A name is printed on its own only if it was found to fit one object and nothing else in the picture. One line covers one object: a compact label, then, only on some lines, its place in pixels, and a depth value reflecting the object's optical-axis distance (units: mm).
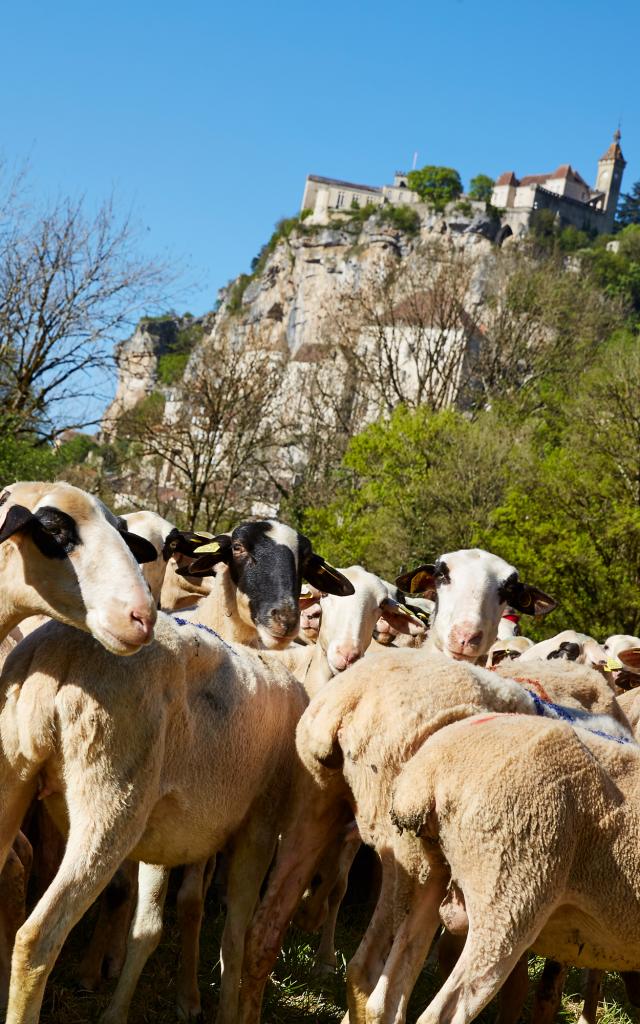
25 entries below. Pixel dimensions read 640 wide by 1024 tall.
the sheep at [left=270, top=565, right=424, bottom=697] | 8164
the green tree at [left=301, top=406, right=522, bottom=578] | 35719
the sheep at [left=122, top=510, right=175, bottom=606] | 9258
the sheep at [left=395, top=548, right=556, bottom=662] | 7766
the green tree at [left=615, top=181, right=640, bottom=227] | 169375
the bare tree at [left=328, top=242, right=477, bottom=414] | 45281
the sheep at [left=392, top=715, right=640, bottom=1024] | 4355
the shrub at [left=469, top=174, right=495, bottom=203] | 146638
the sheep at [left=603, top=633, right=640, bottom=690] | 10305
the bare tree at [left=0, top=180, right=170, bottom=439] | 23828
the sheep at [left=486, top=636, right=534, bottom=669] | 12102
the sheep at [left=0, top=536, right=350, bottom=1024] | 4496
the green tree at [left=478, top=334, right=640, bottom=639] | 30297
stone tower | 162225
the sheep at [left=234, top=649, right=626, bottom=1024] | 5031
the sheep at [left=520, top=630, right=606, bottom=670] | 11617
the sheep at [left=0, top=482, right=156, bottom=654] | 4414
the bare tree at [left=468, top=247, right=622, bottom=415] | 46500
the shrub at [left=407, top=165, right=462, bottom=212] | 137750
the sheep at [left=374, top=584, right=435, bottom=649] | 10472
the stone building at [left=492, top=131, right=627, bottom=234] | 143750
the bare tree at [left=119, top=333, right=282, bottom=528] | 35375
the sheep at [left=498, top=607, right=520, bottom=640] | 14903
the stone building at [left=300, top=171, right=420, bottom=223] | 150000
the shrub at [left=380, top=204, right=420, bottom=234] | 128500
